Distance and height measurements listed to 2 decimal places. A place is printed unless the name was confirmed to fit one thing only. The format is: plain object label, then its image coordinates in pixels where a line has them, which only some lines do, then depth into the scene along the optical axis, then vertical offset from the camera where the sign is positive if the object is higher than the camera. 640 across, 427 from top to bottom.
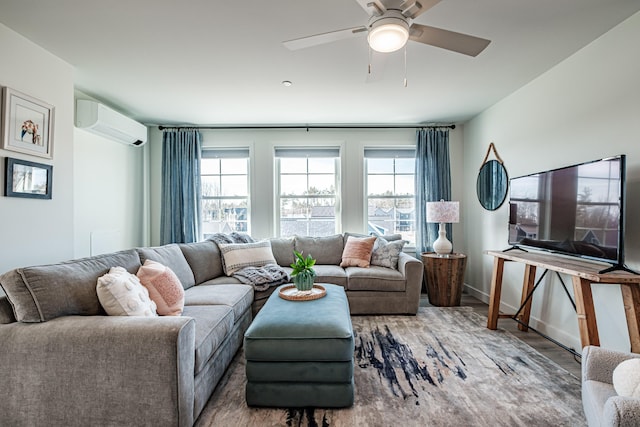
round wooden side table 3.73 -0.86
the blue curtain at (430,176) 4.45 +0.47
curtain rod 4.54 +1.19
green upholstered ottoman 1.78 -0.95
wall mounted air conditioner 3.19 +0.89
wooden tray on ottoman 2.45 -0.73
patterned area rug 1.72 -1.18
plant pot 2.57 -0.62
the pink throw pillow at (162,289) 2.00 -0.58
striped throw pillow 3.44 -0.59
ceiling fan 1.50 +0.95
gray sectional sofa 1.46 -0.76
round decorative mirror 3.60 +0.31
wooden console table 1.82 -0.48
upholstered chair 1.04 -0.72
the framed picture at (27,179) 2.23 +0.17
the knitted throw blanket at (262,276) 3.12 -0.74
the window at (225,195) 4.67 +0.15
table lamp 3.85 -0.10
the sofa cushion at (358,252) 3.80 -0.57
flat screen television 1.96 +0.00
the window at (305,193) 4.67 +0.20
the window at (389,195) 4.67 +0.18
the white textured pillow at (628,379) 1.17 -0.66
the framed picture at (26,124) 2.21 +0.59
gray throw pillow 3.77 -0.57
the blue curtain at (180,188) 4.41 +0.23
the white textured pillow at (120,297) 1.72 -0.54
